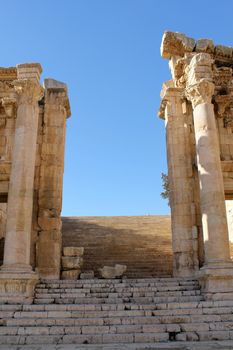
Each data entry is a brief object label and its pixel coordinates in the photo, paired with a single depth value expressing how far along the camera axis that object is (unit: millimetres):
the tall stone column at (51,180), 12477
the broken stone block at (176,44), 14359
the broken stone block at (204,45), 14320
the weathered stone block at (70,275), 12406
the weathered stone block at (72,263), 12484
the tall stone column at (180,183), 12438
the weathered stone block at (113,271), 12305
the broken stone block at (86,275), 12367
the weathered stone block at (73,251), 12648
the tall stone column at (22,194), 9797
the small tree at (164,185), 30814
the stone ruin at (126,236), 8047
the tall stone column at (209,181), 9953
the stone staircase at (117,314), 7438
